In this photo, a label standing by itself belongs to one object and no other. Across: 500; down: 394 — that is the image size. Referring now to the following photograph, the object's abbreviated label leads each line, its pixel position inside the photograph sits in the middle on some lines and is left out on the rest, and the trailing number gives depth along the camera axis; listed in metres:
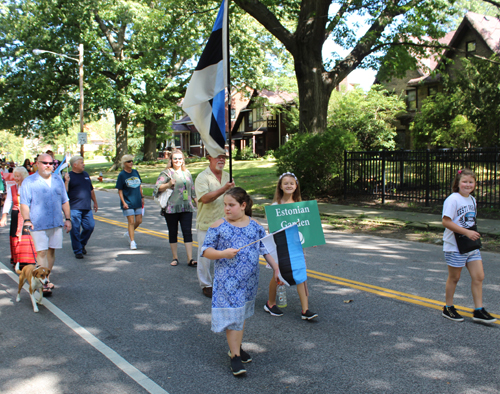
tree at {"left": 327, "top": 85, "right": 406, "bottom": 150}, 29.58
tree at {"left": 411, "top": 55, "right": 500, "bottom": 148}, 22.72
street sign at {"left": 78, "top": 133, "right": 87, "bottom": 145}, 25.60
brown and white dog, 5.49
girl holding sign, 4.92
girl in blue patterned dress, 3.73
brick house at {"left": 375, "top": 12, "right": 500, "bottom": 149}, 29.47
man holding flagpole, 5.64
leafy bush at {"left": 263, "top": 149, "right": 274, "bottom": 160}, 42.76
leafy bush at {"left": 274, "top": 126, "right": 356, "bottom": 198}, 15.67
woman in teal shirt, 8.81
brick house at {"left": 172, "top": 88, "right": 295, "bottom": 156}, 46.14
